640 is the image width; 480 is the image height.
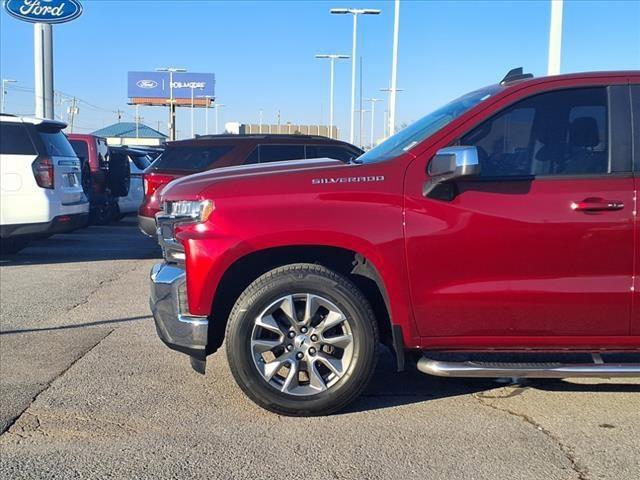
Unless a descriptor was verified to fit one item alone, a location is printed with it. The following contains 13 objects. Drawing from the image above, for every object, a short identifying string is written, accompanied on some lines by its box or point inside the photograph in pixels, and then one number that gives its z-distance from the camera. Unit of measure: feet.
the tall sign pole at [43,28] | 54.60
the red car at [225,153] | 32.35
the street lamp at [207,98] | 271.28
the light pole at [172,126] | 236.22
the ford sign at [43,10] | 54.24
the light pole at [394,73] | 72.99
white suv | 29.99
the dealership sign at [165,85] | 273.54
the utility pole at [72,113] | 243.81
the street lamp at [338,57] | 114.89
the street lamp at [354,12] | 91.35
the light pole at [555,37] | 30.35
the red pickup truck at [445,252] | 13.03
